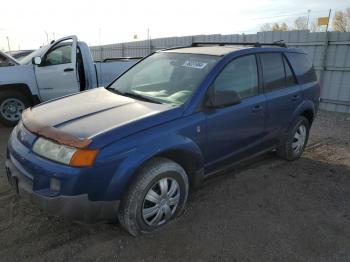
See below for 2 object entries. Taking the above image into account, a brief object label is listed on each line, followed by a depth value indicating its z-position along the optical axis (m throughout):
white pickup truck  6.67
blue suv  2.65
